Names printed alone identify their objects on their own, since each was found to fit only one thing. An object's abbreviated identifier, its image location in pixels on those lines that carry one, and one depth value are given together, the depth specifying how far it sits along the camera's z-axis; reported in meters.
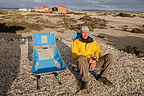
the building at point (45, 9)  56.95
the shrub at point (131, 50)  7.09
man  3.46
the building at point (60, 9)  48.18
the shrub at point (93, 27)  15.11
